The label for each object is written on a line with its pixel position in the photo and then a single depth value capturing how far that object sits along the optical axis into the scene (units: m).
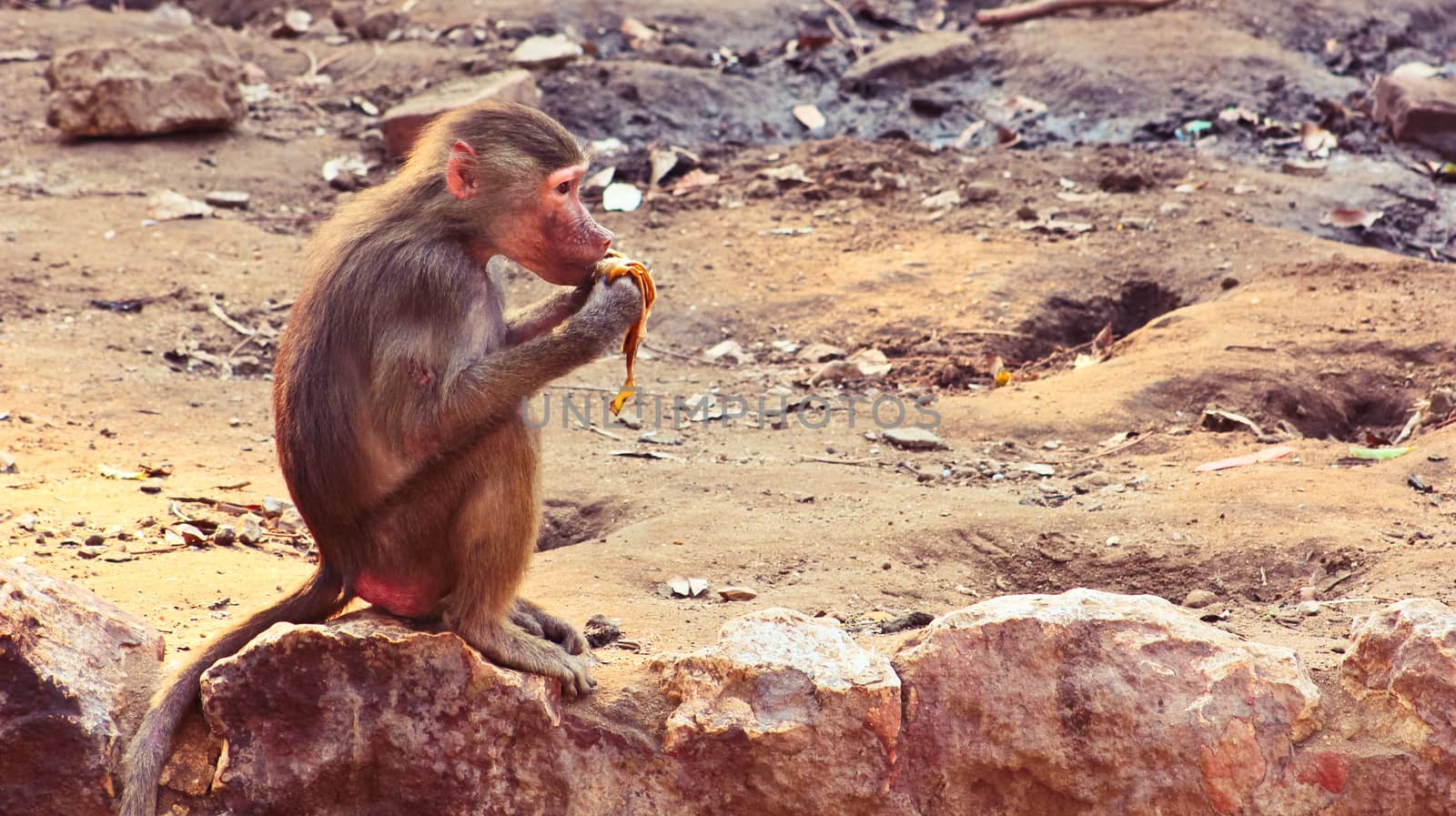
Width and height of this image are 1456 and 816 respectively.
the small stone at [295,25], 25.73
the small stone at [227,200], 18.45
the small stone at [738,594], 9.16
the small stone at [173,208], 17.56
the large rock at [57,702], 6.86
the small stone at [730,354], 15.18
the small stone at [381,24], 24.89
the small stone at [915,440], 12.37
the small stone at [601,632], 8.21
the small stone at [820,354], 15.05
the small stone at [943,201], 18.84
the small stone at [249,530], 10.09
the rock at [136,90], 19.33
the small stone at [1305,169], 19.61
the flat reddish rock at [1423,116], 20.52
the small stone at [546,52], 22.23
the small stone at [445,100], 19.53
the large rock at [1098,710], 7.03
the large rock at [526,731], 7.02
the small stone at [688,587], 9.18
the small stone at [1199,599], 9.11
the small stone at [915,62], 23.36
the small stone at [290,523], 10.59
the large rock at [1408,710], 6.90
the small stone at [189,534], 9.70
